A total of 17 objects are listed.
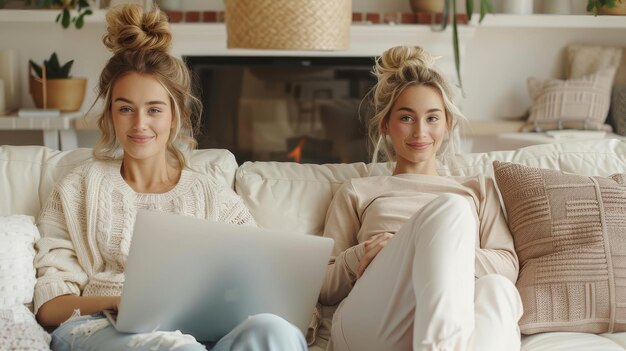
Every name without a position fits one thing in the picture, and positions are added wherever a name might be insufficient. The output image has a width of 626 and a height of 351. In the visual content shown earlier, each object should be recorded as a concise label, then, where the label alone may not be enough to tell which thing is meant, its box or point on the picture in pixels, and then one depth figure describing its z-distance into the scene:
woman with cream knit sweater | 1.92
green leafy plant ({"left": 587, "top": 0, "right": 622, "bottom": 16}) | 4.40
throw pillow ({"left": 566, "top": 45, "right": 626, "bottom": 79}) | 4.64
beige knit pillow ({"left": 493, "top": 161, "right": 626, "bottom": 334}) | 1.98
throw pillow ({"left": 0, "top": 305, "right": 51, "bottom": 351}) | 1.62
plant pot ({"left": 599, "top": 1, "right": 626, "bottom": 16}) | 4.54
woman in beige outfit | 1.57
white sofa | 2.18
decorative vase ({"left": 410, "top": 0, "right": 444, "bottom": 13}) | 4.46
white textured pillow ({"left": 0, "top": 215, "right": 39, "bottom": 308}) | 1.87
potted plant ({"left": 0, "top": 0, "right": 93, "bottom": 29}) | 4.16
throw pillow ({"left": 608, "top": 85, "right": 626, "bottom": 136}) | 4.46
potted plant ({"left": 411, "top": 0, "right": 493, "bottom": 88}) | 4.43
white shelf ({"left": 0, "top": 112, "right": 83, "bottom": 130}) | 4.12
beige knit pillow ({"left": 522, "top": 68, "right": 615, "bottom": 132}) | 4.44
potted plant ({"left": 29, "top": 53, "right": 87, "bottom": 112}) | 4.21
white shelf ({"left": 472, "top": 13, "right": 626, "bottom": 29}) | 4.51
